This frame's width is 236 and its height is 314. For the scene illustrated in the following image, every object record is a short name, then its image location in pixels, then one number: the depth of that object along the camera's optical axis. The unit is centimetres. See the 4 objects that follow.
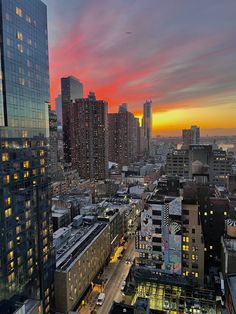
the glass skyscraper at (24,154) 4023
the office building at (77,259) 5044
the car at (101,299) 5439
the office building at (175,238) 5175
